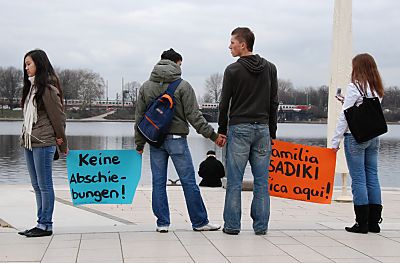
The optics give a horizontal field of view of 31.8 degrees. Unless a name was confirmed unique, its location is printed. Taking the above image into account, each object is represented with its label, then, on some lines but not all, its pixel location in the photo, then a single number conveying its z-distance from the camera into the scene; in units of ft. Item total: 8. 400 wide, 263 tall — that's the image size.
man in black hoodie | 24.50
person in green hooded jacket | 24.81
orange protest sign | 27.09
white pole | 40.63
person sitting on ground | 50.14
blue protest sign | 26.45
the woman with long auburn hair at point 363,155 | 25.90
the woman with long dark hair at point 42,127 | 24.00
